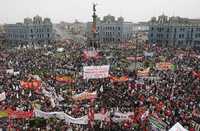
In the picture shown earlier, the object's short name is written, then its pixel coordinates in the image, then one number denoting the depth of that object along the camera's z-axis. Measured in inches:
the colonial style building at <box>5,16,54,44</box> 3988.7
